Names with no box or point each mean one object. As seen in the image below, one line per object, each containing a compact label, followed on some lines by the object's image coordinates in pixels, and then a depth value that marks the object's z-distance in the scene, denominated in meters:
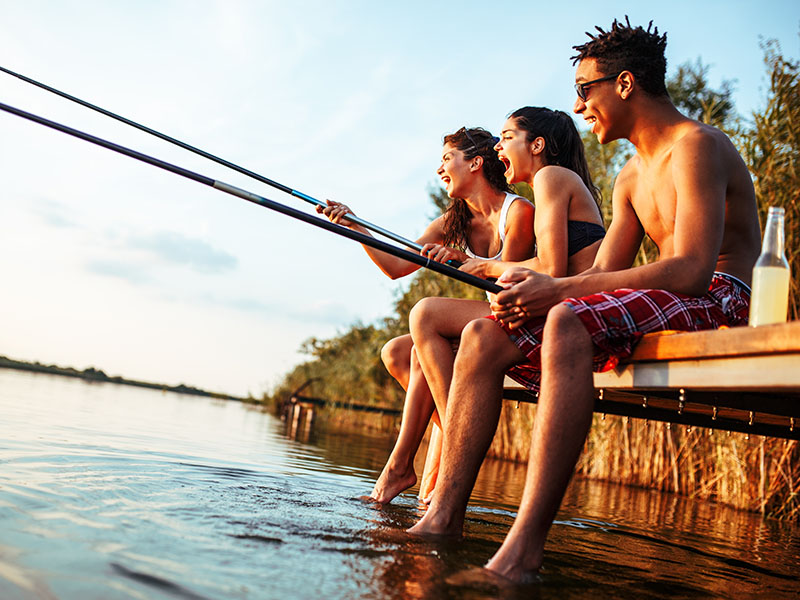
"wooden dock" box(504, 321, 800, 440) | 1.41
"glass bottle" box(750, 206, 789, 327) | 1.62
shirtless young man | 1.64
